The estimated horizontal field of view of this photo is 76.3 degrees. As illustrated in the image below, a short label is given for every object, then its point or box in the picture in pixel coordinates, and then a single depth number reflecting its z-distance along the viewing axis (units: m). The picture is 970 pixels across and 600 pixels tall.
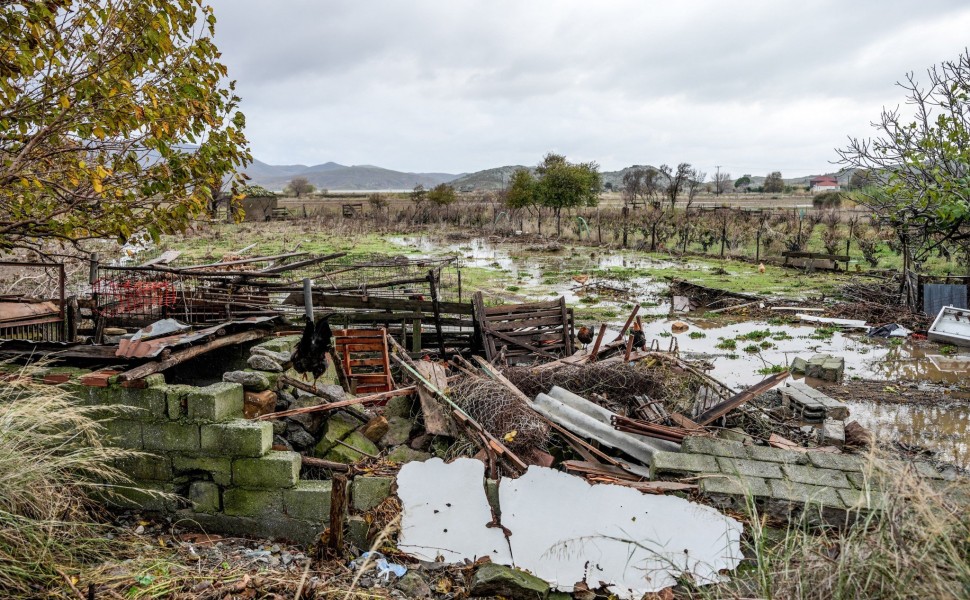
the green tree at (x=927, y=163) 8.31
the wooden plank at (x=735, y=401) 5.95
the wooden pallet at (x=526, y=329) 9.19
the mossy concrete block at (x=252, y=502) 4.95
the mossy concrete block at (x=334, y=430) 5.58
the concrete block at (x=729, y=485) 4.31
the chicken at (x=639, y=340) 9.16
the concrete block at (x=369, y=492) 4.88
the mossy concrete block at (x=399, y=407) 6.16
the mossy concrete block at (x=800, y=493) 4.20
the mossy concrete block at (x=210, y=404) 4.94
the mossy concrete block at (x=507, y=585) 4.16
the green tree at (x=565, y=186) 36.59
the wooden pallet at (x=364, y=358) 7.37
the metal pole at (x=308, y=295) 7.07
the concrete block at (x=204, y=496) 5.06
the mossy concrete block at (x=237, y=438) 4.91
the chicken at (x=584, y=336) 10.42
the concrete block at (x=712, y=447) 4.98
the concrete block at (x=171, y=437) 5.01
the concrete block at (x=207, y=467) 5.00
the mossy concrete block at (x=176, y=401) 4.98
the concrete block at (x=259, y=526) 4.94
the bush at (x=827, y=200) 46.44
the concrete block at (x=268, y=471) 4.90
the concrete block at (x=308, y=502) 4.88
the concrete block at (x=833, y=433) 6.47
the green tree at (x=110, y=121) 4.89
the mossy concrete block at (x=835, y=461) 4.79
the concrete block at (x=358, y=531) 4.78
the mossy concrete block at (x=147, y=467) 5.10
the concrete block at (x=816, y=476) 4.47
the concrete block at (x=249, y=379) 5.52
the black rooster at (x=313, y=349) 6.40
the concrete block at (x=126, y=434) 5.09
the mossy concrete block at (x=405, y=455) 5.43
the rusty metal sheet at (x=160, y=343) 5.39
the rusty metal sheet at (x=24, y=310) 7.86
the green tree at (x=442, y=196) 50.41
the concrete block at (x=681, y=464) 4.66
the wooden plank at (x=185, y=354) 5.02
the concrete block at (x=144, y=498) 5.11
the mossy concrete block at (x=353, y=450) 5.50
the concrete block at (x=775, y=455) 4.87
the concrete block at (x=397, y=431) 5.82
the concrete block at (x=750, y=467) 4.58
